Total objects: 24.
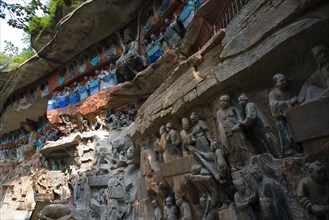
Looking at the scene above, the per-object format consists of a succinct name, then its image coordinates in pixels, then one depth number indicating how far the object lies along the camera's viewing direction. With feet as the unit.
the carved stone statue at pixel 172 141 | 17.58
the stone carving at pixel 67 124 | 52.31
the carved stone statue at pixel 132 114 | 43.21
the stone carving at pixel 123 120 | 43.37
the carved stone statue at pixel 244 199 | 11.25
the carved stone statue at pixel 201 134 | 14.98
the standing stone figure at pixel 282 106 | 10.44
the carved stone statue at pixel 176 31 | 35.40
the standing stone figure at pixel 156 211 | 19.17
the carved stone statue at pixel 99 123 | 45.62
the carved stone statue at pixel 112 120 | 43.91
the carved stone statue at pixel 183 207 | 15.99
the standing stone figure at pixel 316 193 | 8.59
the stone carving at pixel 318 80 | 9.45
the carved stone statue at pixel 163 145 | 18.58
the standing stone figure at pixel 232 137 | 12.42
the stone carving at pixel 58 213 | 22.90
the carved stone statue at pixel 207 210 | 13.92
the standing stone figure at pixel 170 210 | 17.39
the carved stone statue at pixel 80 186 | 34.15
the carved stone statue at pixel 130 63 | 43.29
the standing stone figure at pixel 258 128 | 11.47
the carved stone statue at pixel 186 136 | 15.92
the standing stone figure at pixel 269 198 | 10.21
